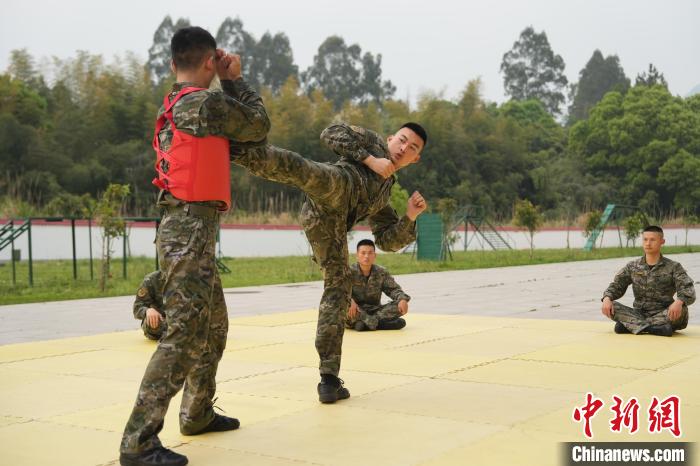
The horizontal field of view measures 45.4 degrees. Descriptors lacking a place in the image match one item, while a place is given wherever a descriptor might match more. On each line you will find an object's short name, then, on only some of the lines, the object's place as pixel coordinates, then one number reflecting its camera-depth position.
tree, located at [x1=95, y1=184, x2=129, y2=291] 14.45
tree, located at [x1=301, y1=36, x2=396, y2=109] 75.81
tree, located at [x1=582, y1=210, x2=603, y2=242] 32.34
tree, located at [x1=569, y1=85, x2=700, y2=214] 49.47
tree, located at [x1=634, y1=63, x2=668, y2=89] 72.81
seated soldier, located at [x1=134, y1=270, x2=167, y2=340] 7.73
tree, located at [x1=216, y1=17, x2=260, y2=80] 78.62
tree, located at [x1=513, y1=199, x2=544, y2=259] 27.86
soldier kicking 4.94
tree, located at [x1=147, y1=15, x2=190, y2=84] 75.43
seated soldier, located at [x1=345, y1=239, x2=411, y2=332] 8.63
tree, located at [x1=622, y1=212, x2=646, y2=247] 31.98
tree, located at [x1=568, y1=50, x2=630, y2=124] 89.69
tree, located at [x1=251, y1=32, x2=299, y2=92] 76.56
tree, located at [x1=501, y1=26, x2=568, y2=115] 92.88
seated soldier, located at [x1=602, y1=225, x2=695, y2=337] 7.85
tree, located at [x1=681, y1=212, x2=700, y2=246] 36.88
